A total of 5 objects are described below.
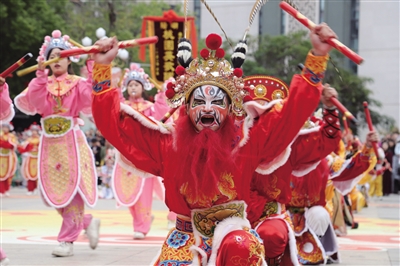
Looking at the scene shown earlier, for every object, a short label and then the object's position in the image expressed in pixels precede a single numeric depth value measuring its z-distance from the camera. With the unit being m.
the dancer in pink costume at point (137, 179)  17.54
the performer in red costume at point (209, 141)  8.08
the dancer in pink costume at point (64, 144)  13.67
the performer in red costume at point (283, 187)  9.59
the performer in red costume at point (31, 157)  32.88
